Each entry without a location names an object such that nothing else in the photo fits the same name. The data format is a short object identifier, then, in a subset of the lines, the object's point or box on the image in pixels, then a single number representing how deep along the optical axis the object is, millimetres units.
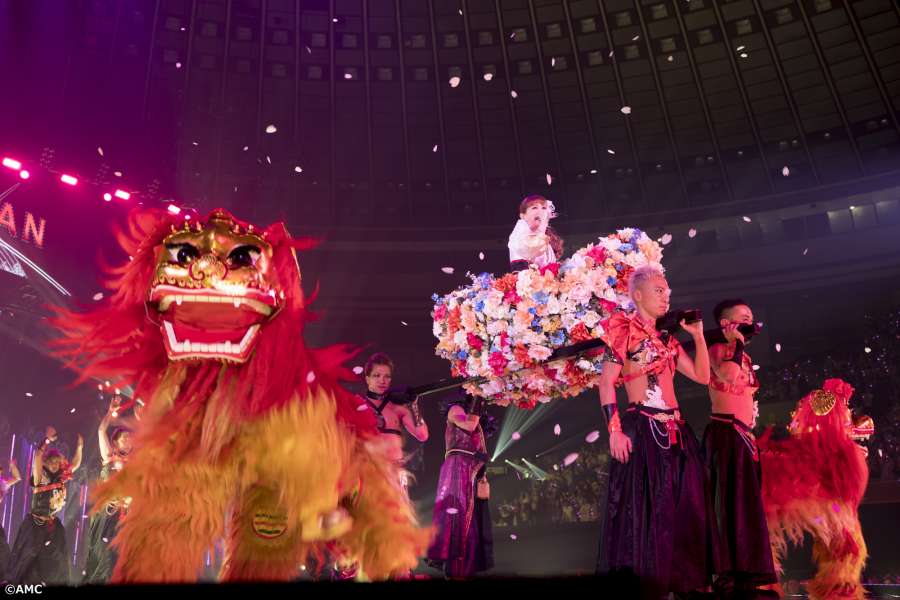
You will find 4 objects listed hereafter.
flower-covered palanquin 3789
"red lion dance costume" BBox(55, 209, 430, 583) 2045
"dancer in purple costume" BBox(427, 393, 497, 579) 4691
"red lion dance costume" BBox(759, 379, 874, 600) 3924
